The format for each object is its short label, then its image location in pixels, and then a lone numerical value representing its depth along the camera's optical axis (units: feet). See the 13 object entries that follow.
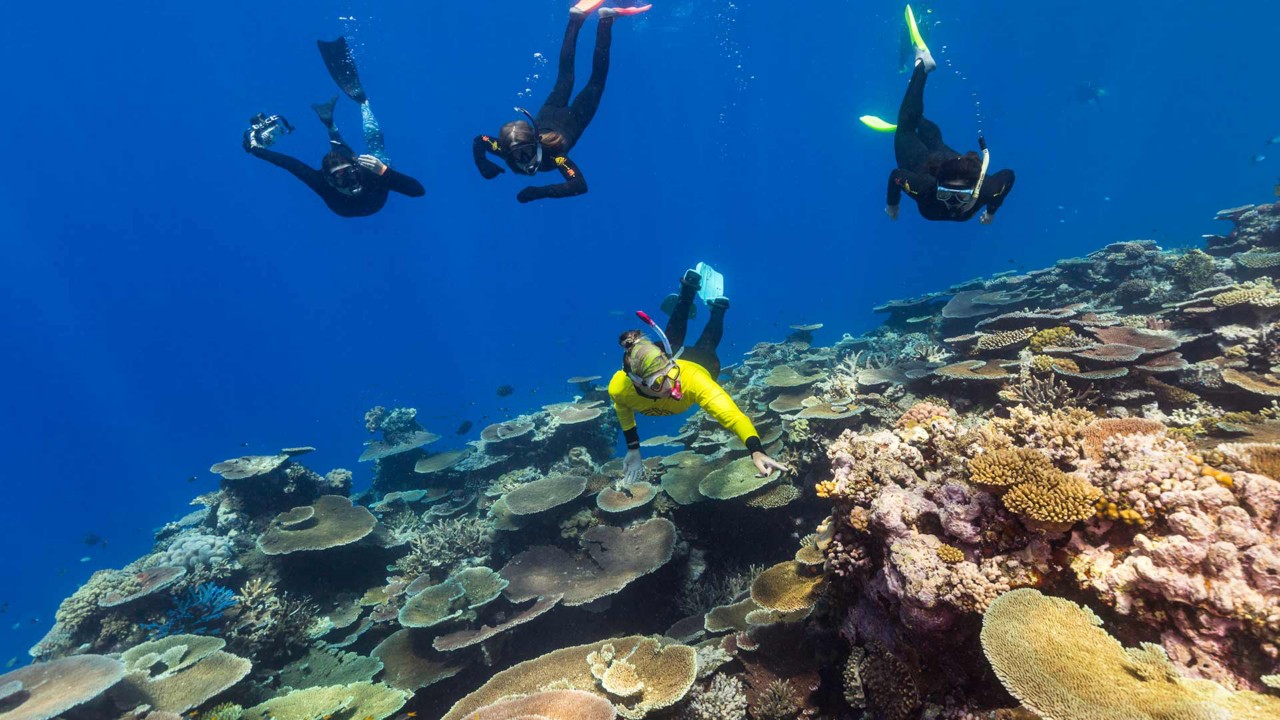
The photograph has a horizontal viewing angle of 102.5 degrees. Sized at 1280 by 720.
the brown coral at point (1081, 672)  7.65
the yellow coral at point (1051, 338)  24.06
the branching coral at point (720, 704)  16.25
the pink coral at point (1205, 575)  8.73
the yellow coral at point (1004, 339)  25.38
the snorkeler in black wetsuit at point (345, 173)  27.58
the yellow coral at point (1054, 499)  10.70
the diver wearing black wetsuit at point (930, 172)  19.76
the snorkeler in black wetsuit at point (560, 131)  23.88
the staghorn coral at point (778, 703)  15.99
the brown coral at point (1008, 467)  11.60
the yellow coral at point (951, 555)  11.73
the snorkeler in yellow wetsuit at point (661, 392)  15.69
